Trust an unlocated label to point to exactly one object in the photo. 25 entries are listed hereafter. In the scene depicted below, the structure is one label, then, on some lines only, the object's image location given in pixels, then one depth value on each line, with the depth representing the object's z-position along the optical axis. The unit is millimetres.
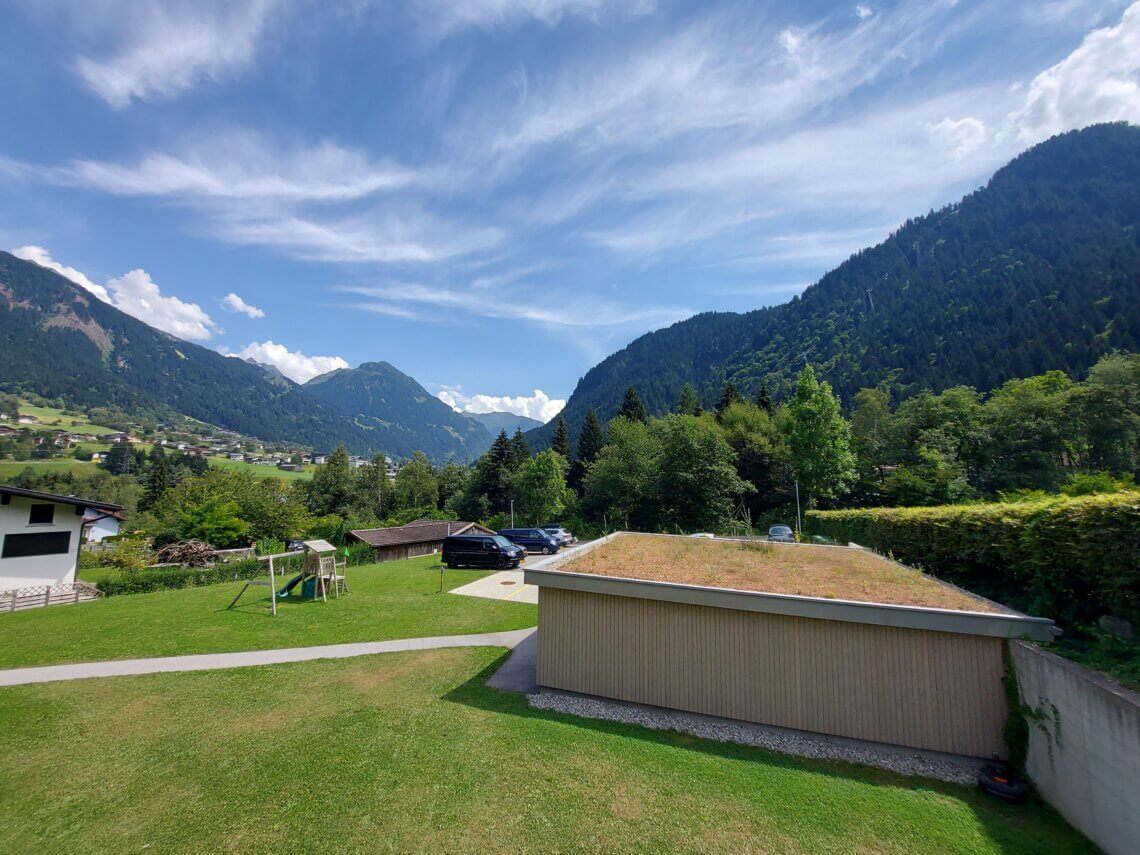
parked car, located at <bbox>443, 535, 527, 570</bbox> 22547
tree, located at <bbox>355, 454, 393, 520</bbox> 58516
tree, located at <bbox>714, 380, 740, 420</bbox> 51156
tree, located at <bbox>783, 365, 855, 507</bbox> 33562
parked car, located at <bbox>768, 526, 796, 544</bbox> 26691
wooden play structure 16391
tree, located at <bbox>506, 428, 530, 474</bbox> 56375
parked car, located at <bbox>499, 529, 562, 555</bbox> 26688
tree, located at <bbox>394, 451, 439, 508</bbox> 59812
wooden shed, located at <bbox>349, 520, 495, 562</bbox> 28672
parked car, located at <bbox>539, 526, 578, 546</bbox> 29534
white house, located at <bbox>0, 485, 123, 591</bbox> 20359
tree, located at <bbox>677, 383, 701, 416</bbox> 53919
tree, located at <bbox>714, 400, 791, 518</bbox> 41094
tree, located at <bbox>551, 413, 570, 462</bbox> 62266
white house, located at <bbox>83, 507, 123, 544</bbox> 46706
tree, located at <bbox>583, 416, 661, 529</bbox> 39656
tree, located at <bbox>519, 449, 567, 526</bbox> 45469
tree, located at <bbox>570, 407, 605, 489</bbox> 60000
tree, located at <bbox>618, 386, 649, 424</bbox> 56000
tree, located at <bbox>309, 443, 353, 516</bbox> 58469
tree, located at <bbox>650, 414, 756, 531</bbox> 35469
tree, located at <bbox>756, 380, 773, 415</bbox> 49459
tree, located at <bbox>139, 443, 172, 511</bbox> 54372
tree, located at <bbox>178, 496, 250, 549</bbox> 31484
